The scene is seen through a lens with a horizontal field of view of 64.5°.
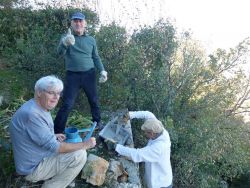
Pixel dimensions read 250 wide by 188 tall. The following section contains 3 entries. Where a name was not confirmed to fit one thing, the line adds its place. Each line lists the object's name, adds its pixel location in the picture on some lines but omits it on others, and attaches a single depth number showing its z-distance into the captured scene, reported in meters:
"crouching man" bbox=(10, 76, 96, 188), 1.82
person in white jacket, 2.25
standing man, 2.65
